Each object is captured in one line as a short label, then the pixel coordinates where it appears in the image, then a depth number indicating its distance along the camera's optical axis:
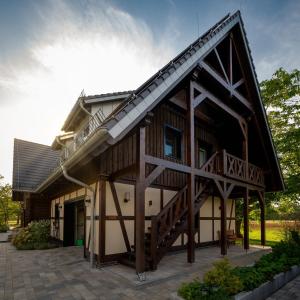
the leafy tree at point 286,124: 12.95
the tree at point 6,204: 25.12
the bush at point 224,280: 3.76
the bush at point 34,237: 9.86
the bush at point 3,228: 19.91
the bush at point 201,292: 3.41
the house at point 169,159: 5.62
